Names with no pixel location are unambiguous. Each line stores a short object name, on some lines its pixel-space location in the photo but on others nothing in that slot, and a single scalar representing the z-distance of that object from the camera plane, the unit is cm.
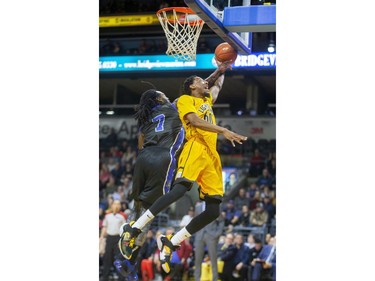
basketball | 703
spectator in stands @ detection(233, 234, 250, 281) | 1138
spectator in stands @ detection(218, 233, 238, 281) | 1138
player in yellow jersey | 671
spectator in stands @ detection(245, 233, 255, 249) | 1166
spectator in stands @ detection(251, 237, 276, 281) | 1179
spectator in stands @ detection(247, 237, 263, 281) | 1164
